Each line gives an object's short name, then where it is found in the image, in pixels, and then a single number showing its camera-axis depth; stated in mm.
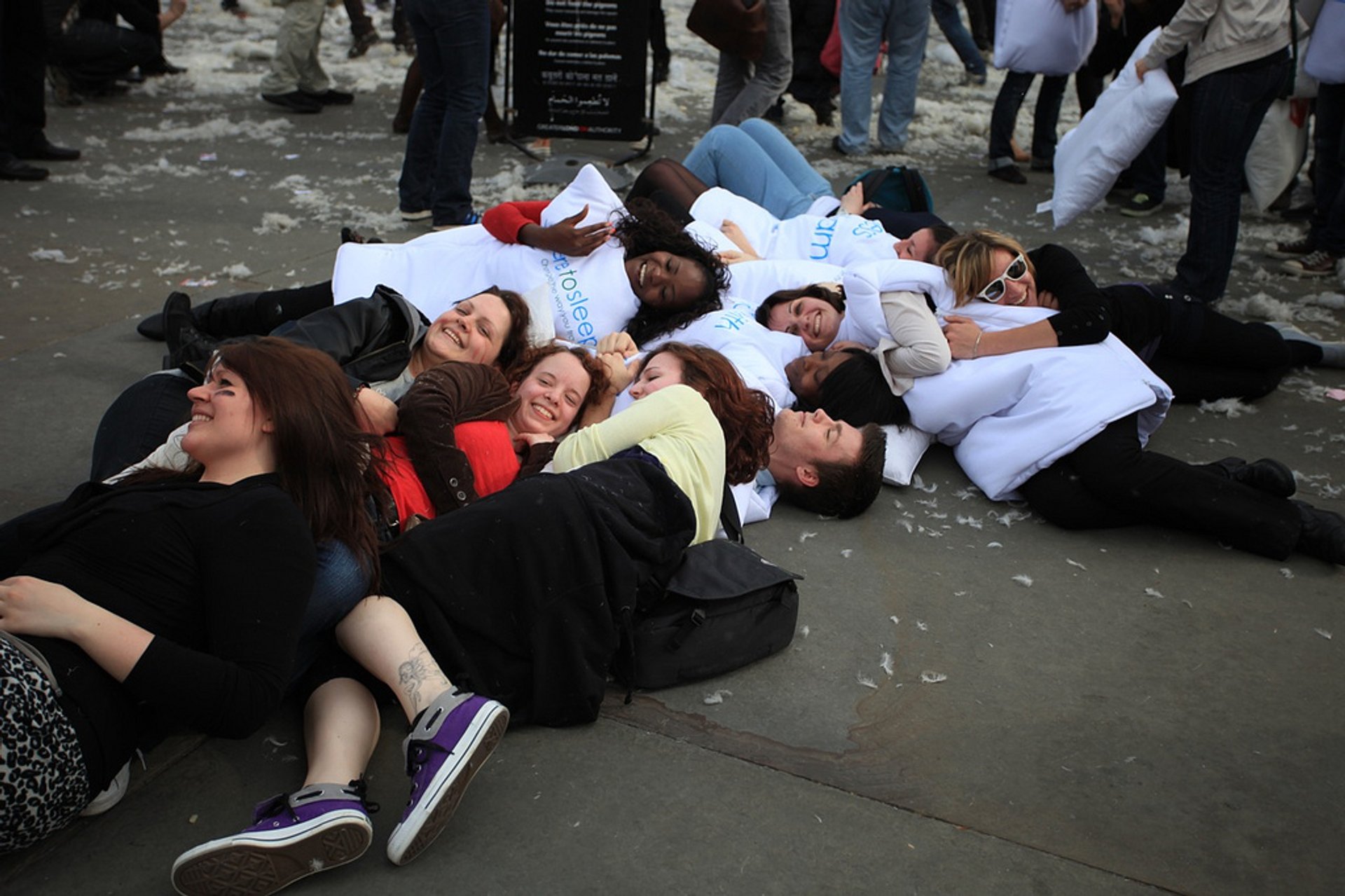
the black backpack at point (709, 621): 2443
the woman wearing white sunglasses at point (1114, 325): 3623
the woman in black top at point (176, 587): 1791
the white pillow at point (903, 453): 3527
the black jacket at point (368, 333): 3094
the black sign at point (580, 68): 6871
